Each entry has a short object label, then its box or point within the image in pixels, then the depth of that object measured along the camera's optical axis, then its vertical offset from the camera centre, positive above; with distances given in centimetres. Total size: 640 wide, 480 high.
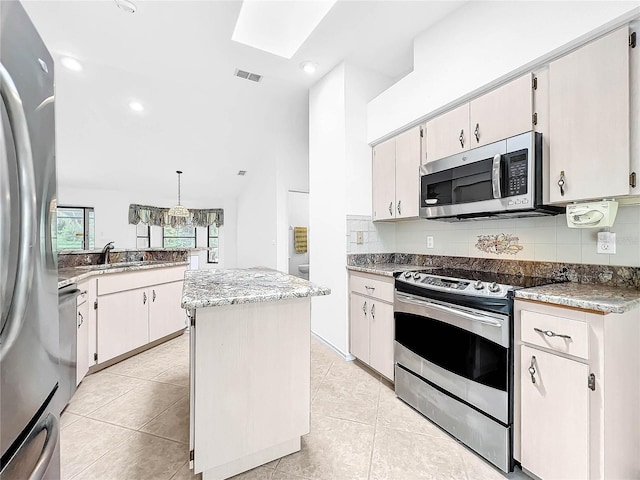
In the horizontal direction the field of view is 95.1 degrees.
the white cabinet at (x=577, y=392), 115 -66
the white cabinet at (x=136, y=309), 248 -67
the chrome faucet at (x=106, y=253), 300 -15
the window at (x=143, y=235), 752 +7
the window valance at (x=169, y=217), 727 +55
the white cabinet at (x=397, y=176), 238 +53
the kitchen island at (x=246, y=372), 127 -63
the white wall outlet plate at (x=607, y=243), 154 -4
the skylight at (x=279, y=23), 227 +179
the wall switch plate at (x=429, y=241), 265 -5
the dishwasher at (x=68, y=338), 177 -63
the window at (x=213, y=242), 844 -13
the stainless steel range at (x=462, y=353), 144 -67
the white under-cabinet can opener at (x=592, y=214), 139 +10
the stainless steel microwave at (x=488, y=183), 158 +33
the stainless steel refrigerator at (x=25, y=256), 66 -4
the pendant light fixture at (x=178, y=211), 625 +58
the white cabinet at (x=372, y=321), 222 -69
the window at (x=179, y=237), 816 +3
